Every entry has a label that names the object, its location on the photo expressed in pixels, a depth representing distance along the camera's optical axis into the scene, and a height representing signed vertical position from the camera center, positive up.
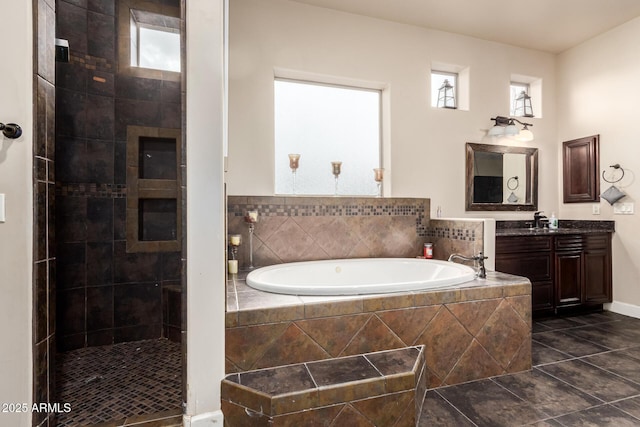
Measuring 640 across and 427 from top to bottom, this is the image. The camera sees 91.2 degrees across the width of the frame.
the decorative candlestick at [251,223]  2.60 -0.11
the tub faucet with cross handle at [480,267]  2.24 -0.42
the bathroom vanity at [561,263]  3.05 -0.55
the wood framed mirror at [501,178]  3.57 +0.37
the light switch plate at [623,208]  3.24 +0.00
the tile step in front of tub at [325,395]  1.35 -0.83
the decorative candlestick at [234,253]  2.45 -0.35
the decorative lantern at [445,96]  3.55 +1.29
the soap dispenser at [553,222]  3.72 -0.16
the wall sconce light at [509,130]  3.50 +0.90
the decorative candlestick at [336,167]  3.02 +0.41
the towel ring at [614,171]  3.32 +0.39
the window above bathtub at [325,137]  3.08 +0.76
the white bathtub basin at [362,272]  2.23 -0.52
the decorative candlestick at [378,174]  3.22 +0.37
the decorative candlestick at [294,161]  2.88 +0.45
